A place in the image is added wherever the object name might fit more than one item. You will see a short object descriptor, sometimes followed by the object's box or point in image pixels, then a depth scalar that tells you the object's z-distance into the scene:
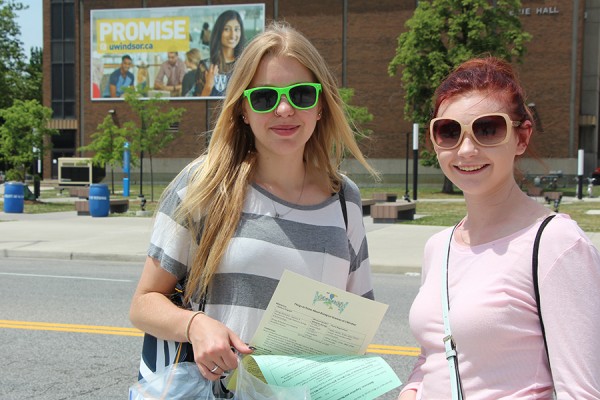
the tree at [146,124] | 32.88
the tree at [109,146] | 34.31
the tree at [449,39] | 37.81
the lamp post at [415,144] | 26.49
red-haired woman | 1.65
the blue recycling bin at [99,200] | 22.06
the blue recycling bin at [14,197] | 24.16
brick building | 44.09
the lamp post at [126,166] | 34.31
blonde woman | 2.12
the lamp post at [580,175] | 31.08
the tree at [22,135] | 28.98
